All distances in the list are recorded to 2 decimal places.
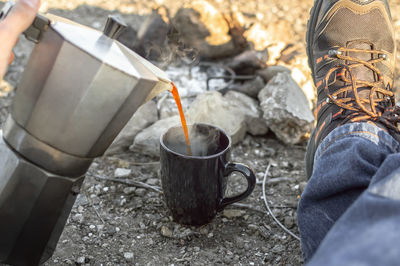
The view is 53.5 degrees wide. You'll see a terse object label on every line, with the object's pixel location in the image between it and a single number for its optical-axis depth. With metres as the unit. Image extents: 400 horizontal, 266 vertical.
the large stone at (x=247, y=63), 1.79
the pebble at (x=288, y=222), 1.18
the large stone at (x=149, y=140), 1.42
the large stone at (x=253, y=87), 1.70
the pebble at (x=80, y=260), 1.02
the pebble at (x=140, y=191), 1.26
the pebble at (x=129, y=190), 1.26
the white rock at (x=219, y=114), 1.50
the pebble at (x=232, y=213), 1.20
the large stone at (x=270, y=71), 1.71
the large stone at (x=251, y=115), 1.56
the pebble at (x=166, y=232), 1.11
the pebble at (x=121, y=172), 1.33
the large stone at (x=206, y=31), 1.95
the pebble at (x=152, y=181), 1.30
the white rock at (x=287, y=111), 1.47
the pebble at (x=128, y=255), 1.04
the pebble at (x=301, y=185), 1.32
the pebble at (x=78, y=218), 1.15
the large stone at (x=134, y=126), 1.46
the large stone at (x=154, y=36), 1.87
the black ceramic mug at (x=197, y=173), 0.98
